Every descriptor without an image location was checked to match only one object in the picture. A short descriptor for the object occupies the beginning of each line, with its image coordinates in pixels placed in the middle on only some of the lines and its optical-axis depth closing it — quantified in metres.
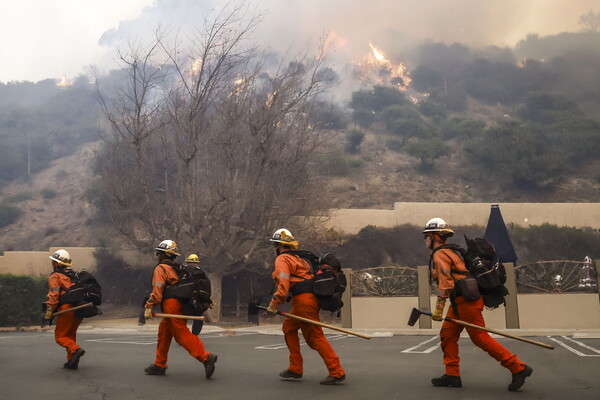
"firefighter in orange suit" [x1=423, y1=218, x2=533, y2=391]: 6.93
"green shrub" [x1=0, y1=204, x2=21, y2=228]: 61.81
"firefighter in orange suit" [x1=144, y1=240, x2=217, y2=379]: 7.74
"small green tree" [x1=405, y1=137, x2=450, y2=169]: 62.88
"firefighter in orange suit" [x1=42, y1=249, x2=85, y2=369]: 8.83
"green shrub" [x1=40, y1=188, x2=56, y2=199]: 69.69
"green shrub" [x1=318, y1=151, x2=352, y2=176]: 56.51
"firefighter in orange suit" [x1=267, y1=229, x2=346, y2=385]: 7.27
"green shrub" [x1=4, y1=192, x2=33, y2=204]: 66.94
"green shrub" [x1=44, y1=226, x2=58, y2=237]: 56.53
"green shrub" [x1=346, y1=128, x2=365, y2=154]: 70.31
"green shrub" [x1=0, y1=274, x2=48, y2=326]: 23.11
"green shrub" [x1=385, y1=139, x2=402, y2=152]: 72.26
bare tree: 24.62
